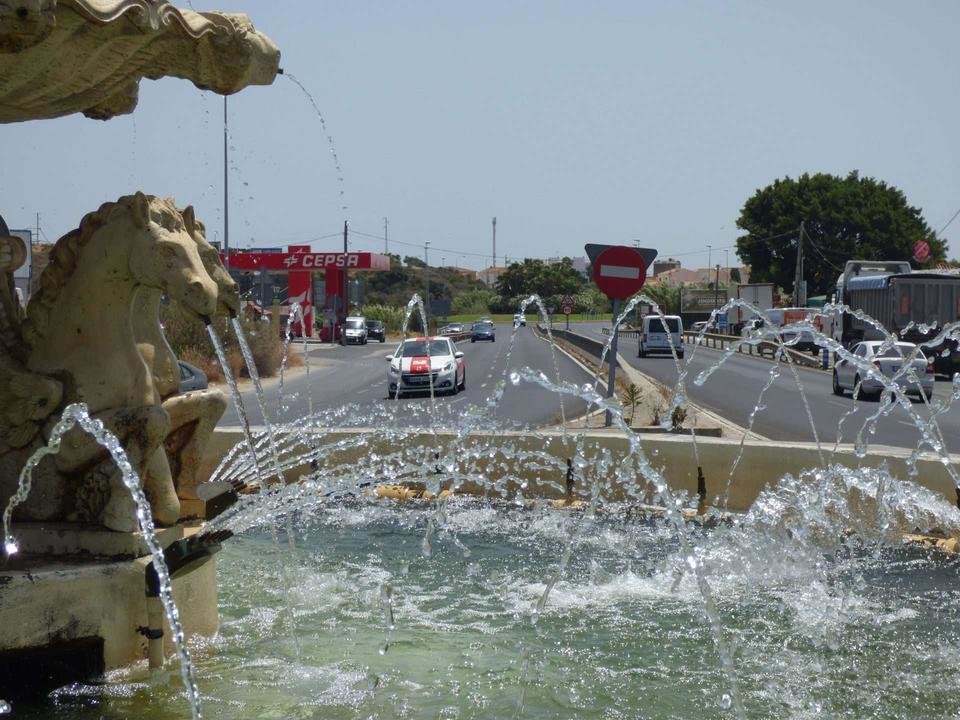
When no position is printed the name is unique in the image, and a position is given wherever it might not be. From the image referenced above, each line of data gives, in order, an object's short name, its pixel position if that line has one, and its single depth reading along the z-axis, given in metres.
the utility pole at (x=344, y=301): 68.91
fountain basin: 9.09
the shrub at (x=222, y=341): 30.98
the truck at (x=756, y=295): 66.12
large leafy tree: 86.06
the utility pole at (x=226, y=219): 42.53
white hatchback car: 30.50
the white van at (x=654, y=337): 54.28
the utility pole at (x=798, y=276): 76.27
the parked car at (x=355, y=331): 69.81
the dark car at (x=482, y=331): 73.81
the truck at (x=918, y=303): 36.00
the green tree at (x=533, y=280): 132.05
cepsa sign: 73.76
